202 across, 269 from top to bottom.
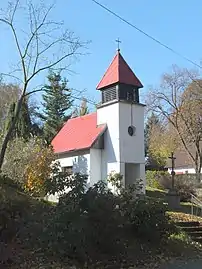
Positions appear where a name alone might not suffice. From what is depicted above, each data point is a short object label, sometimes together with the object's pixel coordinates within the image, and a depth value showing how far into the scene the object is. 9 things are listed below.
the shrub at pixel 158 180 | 34.66
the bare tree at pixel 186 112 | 36.00
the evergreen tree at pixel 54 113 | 46.96
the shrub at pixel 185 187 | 30.05
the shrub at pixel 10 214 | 11.22
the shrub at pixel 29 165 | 19.78
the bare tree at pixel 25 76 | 18.98
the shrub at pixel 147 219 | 13.32
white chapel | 24.64
